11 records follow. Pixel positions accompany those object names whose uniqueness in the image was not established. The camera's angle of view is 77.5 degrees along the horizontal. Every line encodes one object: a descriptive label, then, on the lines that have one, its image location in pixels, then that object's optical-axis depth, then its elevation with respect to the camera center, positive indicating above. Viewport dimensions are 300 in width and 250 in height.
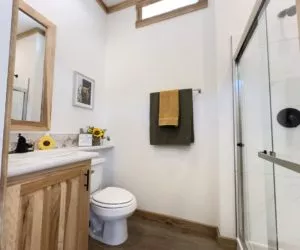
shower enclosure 1.33 +0.02
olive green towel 1.92 +0.06
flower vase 2.11 -0.08
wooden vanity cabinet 0.80 -0.39
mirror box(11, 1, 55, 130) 1.47 +0.53
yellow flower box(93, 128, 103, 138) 2.11 +0.02
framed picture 1.98 +0.48
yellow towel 1.96 +0.28
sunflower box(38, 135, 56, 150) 1.54 -0.08
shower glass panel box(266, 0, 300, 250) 1.33 +0.17
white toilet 1.51 -0.62
